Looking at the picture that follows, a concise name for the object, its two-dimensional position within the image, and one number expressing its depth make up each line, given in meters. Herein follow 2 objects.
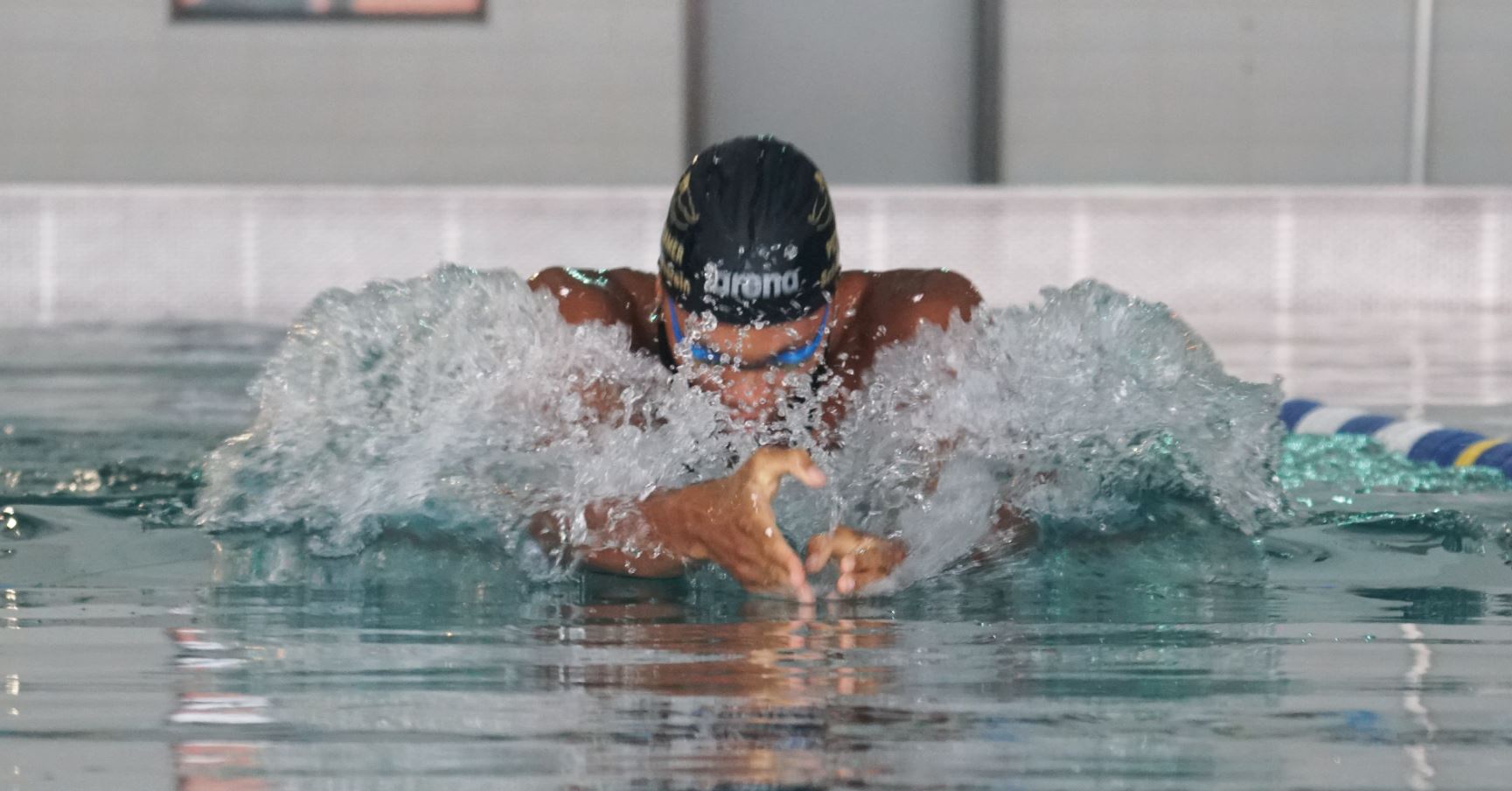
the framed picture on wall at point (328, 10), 20.64
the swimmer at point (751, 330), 4.60
